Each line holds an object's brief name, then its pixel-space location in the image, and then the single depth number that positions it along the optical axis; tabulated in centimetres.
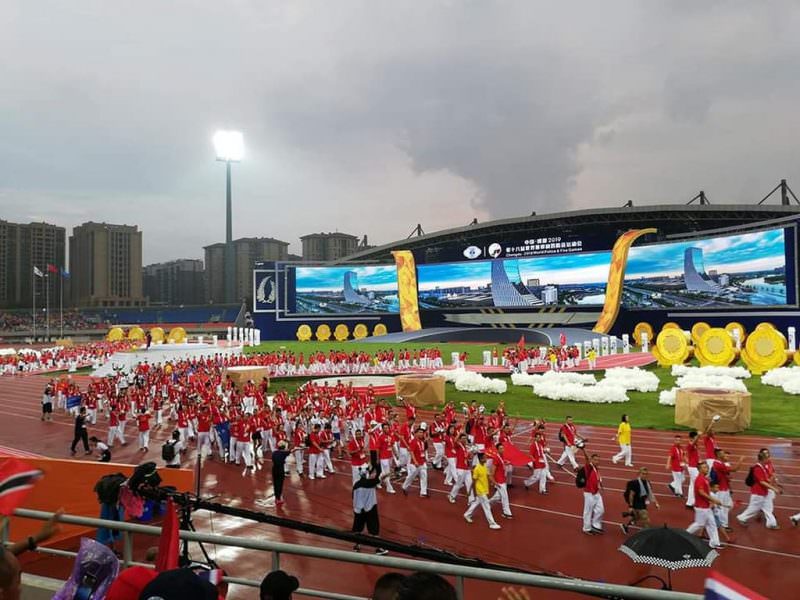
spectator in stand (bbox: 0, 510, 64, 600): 254
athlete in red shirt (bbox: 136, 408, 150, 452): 1666
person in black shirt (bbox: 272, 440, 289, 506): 1145
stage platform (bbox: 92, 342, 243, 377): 3569
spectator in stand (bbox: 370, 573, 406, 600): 264
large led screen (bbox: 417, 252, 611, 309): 5009
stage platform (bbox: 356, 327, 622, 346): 4675
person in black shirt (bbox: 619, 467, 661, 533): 928
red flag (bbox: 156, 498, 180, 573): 315
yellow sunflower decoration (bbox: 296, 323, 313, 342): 6103
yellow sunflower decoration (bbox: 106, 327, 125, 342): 5272
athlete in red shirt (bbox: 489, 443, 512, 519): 1057
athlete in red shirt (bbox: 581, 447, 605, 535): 962
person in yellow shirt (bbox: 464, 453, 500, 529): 1010
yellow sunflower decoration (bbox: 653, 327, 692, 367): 3041
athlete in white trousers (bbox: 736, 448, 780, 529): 944
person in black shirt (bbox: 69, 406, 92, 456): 1633
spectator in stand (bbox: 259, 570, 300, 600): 279
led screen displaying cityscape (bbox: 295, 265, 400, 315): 6212
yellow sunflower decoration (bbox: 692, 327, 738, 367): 2773
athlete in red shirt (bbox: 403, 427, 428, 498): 1210
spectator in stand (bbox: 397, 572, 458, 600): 207
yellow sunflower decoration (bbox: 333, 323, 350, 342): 6072
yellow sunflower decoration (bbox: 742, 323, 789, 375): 2680
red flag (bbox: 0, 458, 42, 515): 311
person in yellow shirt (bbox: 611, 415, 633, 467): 1359
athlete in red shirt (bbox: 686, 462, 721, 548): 876
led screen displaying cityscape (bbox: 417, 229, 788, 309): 3853
